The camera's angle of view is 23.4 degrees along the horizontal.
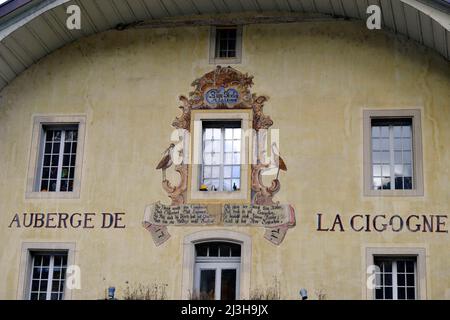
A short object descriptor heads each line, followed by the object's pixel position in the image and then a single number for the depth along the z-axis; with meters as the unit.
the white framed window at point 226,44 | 22.08
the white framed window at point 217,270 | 20.64
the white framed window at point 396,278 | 20.23
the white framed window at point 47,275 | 21.05
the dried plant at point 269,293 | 20.19
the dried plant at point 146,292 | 20.50
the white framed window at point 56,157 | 21.67
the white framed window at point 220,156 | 21.12
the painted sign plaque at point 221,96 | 21.72
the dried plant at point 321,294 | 20.02
